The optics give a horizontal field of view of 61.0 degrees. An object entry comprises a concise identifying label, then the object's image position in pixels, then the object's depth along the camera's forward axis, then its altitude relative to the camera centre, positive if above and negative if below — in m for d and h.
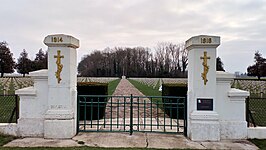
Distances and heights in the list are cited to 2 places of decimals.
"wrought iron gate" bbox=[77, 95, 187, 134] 6.75 -1.55
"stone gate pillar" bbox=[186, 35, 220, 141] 5.98 -0.32
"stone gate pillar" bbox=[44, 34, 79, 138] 6.05 -0.32
